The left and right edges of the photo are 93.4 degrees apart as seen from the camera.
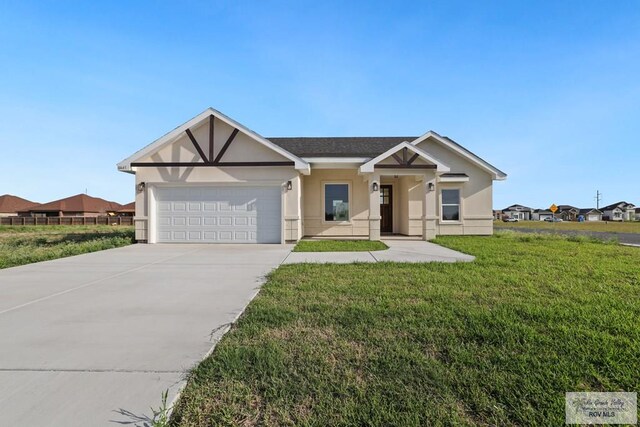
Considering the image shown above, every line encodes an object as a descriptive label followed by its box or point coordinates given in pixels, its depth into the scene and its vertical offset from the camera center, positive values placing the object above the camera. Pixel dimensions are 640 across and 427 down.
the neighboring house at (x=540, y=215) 97.11 +0.30
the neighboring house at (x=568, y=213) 85.89 +0.90
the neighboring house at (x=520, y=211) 97.41 +1.65
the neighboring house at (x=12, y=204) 45.97 +2.33
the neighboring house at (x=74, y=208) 41.66 +1.53
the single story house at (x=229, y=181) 11.90 +1.46
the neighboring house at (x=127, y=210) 44.53 +1.23
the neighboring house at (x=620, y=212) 83.50 +0.96
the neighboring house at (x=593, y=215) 84.58 +0.15
